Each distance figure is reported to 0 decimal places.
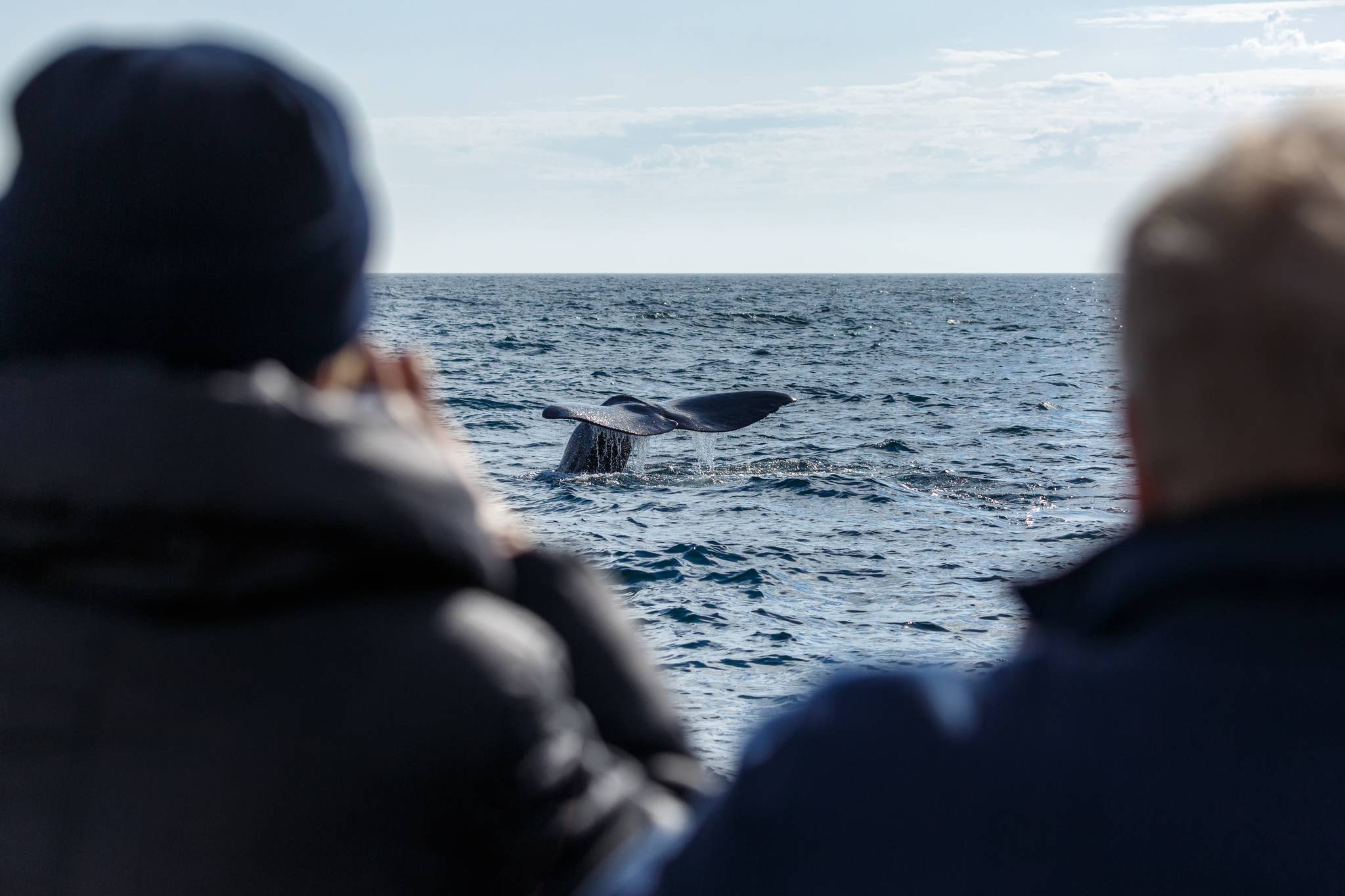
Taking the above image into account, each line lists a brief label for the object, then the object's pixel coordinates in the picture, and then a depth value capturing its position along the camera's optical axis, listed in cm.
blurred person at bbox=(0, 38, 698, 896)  228
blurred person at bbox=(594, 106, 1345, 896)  209
